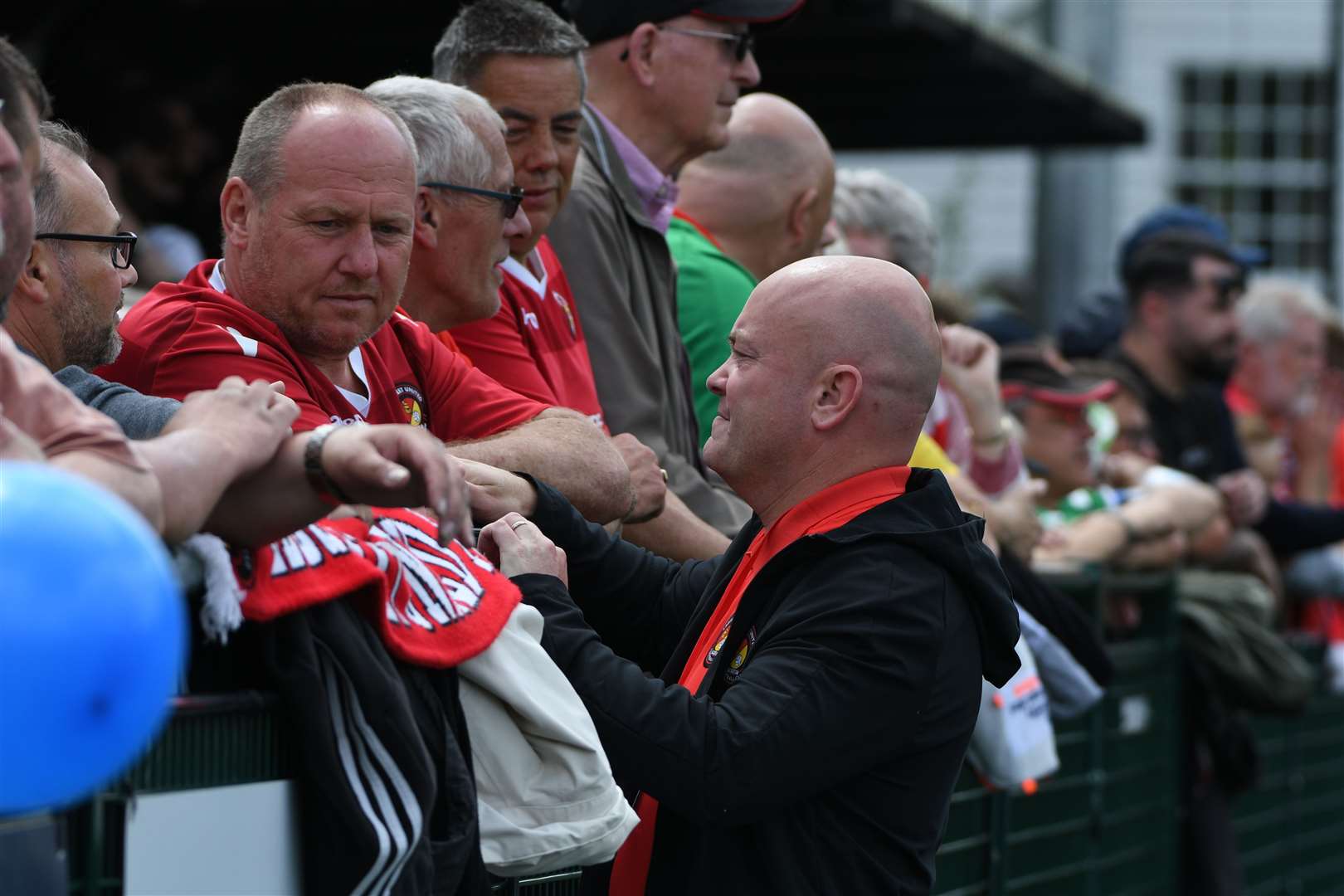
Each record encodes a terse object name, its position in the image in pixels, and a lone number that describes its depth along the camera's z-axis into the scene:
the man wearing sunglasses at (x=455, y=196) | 7.07
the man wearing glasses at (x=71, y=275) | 5.28
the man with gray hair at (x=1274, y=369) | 17.97
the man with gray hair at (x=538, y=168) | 7.62
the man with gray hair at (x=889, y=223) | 11.65
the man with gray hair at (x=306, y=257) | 5.60
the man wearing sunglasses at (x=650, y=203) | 8.23
